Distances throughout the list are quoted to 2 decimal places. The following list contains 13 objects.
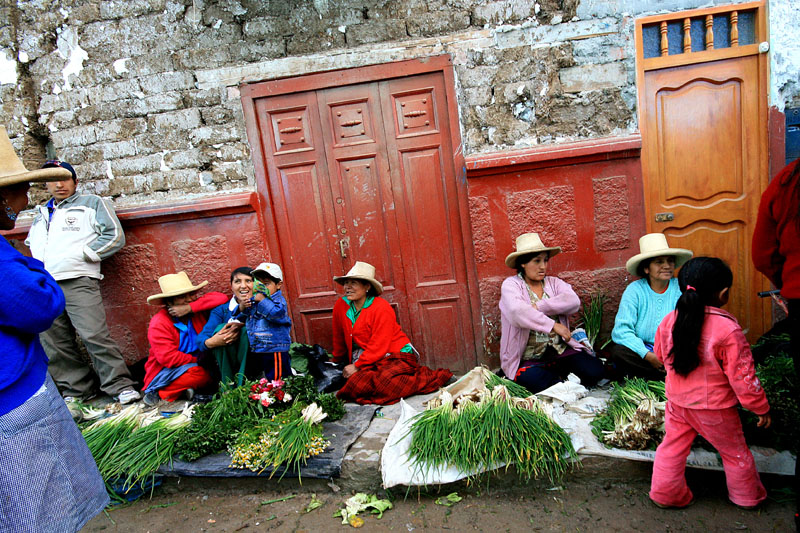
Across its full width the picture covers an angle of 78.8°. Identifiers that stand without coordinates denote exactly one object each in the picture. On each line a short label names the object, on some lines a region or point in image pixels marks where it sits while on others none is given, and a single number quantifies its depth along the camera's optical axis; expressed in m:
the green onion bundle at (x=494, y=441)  2.68
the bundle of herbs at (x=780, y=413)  2.53
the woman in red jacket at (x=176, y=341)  3.95
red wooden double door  4.13
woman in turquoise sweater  3.45
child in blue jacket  3.79
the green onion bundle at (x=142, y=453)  3.00
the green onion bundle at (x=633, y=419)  2.71
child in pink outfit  2.17
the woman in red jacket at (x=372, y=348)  3.74
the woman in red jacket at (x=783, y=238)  2.20
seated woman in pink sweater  3.53
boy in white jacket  4.02
